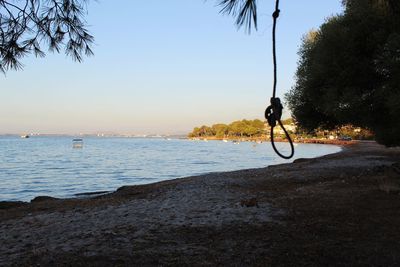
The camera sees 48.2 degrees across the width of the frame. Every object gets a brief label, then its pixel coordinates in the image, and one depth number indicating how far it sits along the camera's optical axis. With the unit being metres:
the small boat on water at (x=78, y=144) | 137.85
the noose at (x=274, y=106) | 3.44
